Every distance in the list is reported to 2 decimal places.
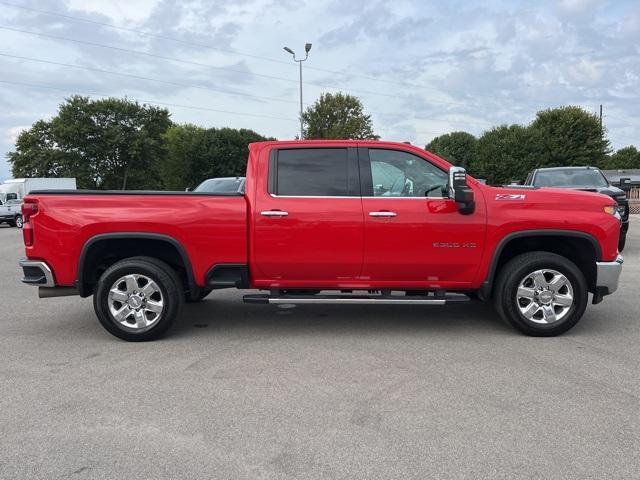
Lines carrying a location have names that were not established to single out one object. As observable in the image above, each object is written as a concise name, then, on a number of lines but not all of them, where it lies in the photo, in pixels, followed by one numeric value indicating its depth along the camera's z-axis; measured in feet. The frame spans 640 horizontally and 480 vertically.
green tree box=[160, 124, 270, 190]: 200.03
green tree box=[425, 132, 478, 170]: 205.16
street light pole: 105.91
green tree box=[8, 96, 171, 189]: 174.19
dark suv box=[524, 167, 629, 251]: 37.51
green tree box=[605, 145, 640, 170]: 331.30
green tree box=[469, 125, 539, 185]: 147.33
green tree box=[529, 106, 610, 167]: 144.15
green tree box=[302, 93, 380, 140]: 189.15
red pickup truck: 17.29
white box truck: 114.11
